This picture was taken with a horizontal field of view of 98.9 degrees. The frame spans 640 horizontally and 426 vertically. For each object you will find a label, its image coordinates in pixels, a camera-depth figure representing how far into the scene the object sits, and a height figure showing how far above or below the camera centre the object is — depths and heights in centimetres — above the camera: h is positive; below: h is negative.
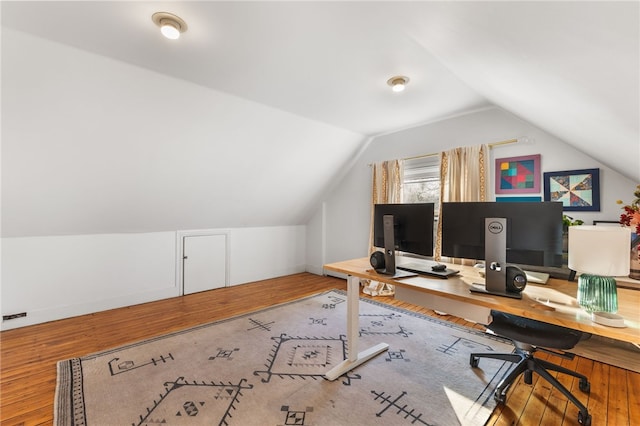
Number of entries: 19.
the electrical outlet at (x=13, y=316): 287 -110
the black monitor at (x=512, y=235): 152 -10
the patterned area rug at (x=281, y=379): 166 -120
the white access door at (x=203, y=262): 411 -74
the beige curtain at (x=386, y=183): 402 +51
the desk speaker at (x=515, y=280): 144 -32
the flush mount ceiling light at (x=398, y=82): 243 +123
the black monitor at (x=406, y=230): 195 -10
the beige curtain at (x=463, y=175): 319 +52
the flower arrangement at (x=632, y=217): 128 +1
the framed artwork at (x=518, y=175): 290 +48
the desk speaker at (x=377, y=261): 203 -33
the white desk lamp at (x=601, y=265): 117 -20
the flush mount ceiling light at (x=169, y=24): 165 +119
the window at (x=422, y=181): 377 +52
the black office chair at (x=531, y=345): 160 -76
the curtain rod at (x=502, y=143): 301 +85
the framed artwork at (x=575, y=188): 257 +30
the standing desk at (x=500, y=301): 113 -42
